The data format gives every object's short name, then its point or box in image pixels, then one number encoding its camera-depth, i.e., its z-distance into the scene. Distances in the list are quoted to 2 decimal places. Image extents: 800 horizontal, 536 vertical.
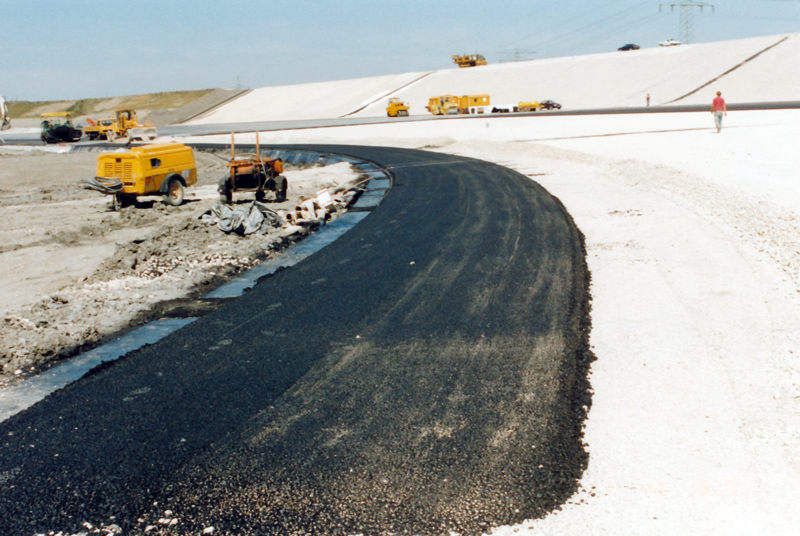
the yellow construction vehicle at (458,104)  69.00
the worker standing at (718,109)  27.19
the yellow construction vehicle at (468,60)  104.12
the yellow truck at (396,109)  70.38
